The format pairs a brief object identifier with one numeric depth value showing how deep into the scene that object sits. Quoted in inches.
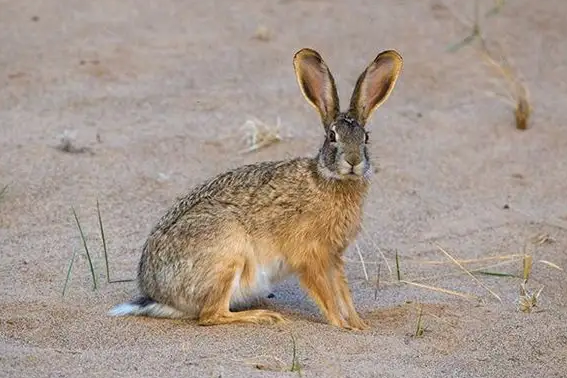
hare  473.7
